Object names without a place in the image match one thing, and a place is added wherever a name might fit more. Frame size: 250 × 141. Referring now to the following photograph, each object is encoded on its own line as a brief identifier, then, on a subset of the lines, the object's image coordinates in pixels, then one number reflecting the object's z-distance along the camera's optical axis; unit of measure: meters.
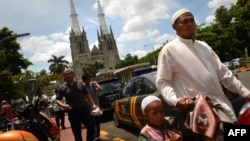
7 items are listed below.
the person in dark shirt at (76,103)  3.48
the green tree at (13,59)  19.77
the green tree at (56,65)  52.48
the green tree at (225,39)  28.70
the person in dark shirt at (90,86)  4.32
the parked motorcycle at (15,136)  2.17
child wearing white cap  1.56
